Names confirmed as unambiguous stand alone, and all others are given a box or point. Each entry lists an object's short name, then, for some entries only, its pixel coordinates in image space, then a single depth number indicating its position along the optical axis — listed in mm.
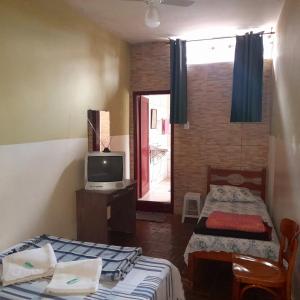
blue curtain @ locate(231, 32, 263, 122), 4164
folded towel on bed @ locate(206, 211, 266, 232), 2926
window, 4484
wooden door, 5441
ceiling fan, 2242
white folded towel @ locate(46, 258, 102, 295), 1771
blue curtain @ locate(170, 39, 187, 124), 4543
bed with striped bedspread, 1769
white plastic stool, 4605
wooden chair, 2127
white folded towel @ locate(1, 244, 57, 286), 1921
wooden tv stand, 3348
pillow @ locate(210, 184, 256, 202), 4016
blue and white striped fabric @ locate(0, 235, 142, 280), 1980
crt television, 3520
